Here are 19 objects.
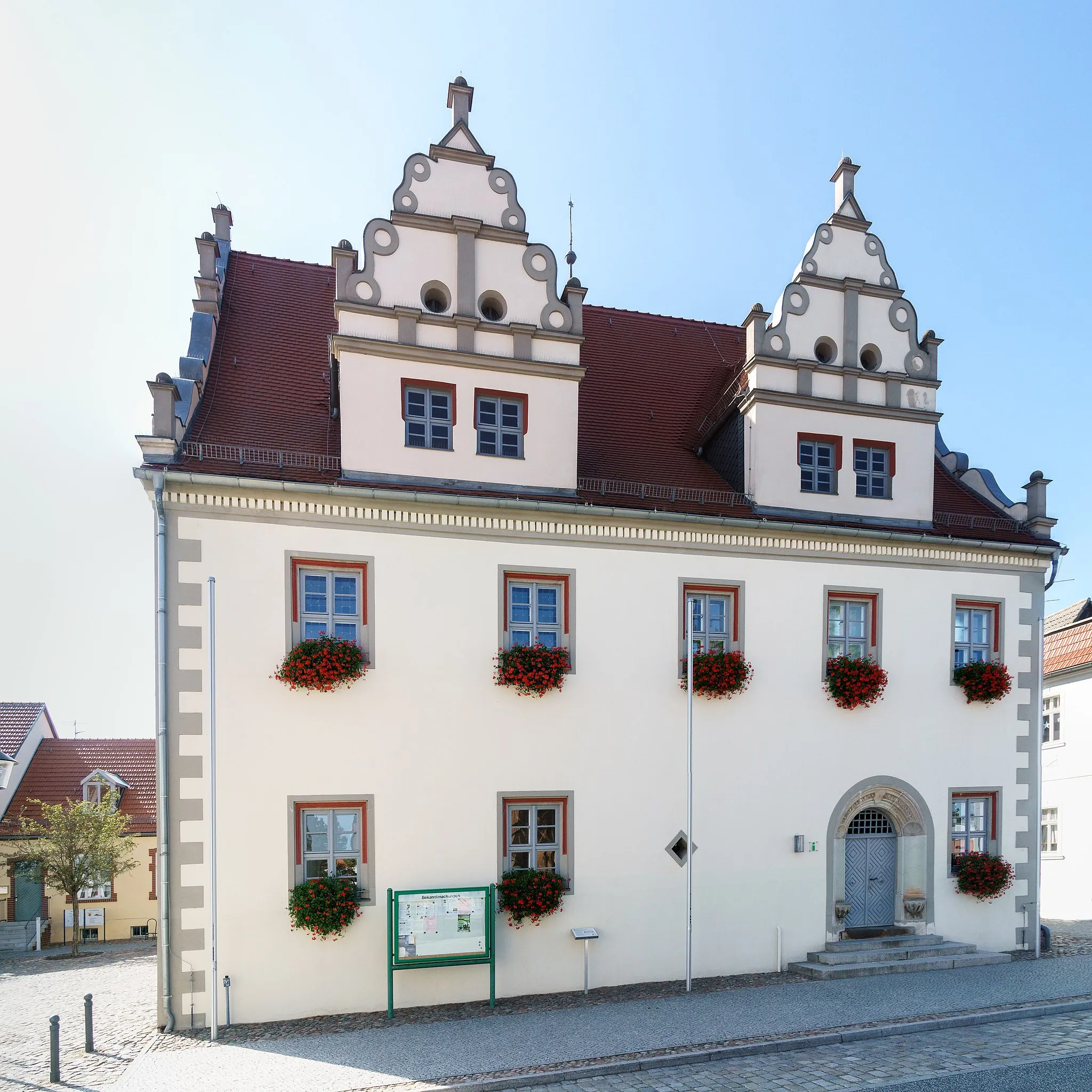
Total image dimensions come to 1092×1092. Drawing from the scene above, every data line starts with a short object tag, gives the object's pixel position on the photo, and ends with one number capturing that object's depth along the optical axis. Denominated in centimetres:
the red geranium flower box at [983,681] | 1322
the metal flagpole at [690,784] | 1134
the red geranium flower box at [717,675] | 1177
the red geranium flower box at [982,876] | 1304
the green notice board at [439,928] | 1001
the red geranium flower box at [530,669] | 1087
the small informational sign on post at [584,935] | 1073
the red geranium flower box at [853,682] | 1243
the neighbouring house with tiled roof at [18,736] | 2722
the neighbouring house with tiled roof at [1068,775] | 2175
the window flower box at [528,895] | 1059
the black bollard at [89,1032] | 910
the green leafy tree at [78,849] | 2238
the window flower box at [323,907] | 981
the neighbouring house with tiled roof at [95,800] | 2516
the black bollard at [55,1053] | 833
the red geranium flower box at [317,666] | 1009
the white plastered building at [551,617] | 1020
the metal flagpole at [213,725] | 979
